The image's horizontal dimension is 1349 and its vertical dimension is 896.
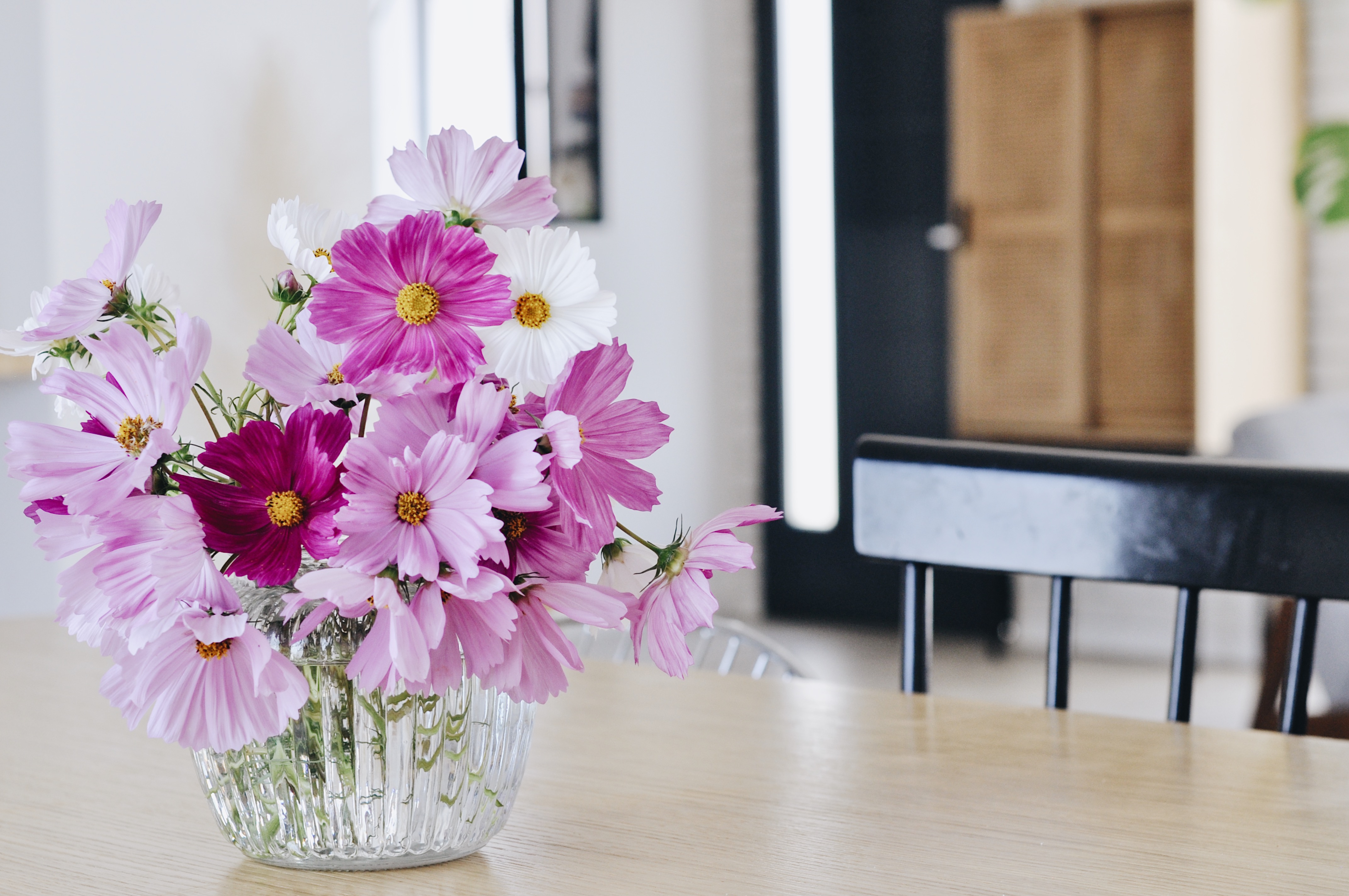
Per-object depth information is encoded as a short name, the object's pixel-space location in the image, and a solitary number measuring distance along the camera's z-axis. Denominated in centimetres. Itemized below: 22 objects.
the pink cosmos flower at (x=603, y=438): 120
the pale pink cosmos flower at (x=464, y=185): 120
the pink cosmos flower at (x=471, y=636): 118
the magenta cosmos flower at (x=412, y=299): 118
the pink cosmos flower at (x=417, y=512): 115
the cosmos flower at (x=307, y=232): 122
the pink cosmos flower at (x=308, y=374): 118
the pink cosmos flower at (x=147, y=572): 116
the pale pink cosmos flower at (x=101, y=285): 121
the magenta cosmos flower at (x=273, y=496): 117
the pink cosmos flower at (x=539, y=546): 120
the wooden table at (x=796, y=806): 127
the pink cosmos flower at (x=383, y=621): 115
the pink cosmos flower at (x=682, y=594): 122
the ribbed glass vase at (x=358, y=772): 123
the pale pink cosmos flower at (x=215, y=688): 118
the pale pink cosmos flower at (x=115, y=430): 118
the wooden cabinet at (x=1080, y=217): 673
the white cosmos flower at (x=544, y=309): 121
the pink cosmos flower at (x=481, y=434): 116
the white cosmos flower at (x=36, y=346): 122
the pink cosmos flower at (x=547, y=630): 120
